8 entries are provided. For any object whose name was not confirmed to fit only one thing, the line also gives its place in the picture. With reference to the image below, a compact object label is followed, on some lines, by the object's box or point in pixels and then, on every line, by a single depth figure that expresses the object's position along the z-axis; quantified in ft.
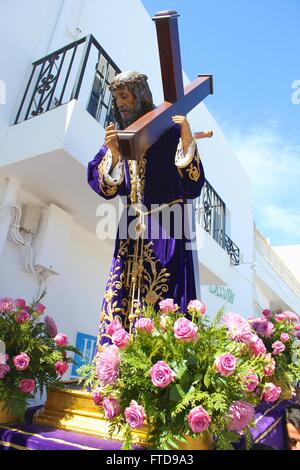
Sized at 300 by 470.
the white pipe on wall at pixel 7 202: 10.12
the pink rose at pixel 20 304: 6.74
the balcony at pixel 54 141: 9.75
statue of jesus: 5.75
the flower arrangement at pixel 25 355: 5.54
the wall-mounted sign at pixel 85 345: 12.28
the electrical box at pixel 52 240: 11.08
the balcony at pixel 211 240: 16.38
